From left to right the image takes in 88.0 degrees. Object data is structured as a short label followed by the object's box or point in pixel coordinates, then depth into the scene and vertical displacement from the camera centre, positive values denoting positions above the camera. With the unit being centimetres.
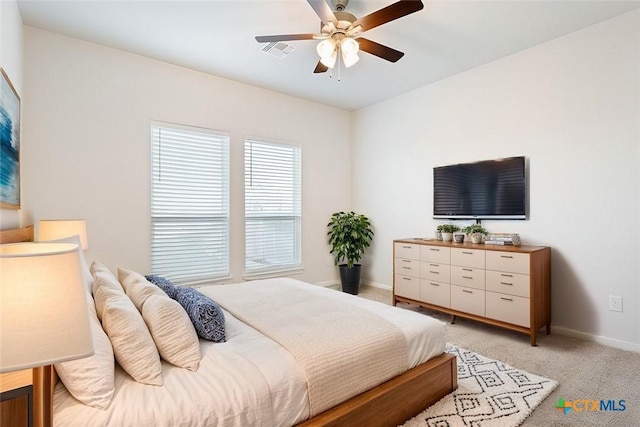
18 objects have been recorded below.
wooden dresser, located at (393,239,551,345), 297 -71
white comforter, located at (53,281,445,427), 114 -69
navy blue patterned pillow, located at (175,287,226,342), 167 -54
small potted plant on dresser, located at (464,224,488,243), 355 -22
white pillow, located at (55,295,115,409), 115 -59
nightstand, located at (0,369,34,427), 92 -54
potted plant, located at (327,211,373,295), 491 -47
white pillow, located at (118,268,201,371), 145 -53
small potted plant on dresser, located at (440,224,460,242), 382 -23
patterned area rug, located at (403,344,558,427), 187 -118
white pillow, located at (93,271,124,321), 151 -38
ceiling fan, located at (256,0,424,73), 217 +131
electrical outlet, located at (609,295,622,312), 290 -81
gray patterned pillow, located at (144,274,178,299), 196 -46
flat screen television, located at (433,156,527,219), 350 +25
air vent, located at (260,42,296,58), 328 +166
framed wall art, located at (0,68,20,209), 201 +45
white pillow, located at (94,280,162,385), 131 -54
